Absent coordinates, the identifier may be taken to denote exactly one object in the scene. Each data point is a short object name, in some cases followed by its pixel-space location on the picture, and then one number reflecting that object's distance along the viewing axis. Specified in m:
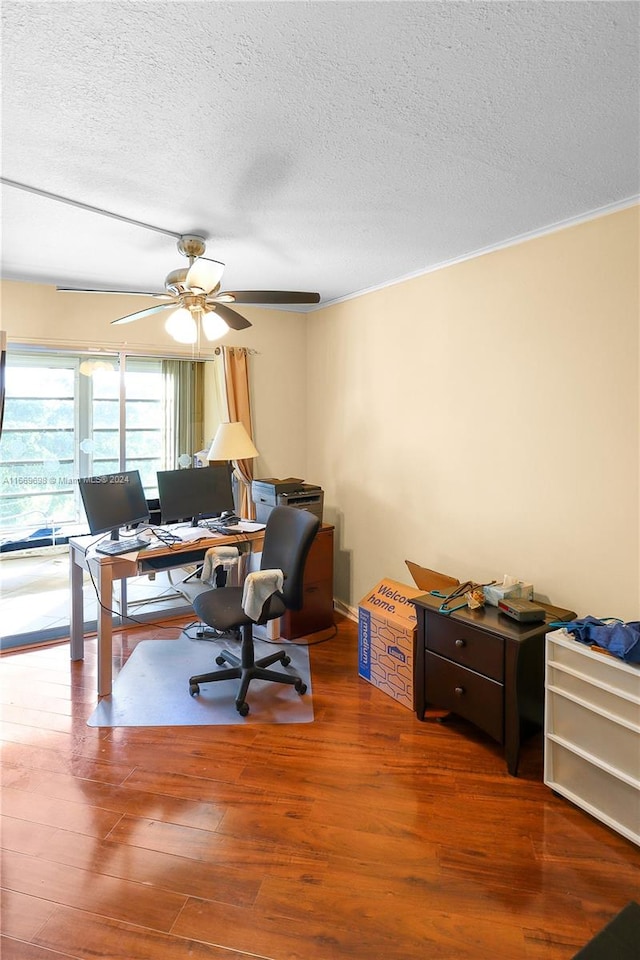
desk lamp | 3.62
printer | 3.83
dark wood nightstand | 2.29
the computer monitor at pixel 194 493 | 3.61
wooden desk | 2.96
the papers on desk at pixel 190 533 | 3.43
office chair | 2.85
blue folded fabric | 1.89
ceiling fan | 2.49
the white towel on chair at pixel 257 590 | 2.77
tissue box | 2.58
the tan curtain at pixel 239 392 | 4.22
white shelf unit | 1.90
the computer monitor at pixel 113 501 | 3.22
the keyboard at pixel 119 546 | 3.06
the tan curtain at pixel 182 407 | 4.16
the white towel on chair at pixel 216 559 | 3.25
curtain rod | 3.59
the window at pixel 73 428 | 3.58
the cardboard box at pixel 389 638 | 2.88
